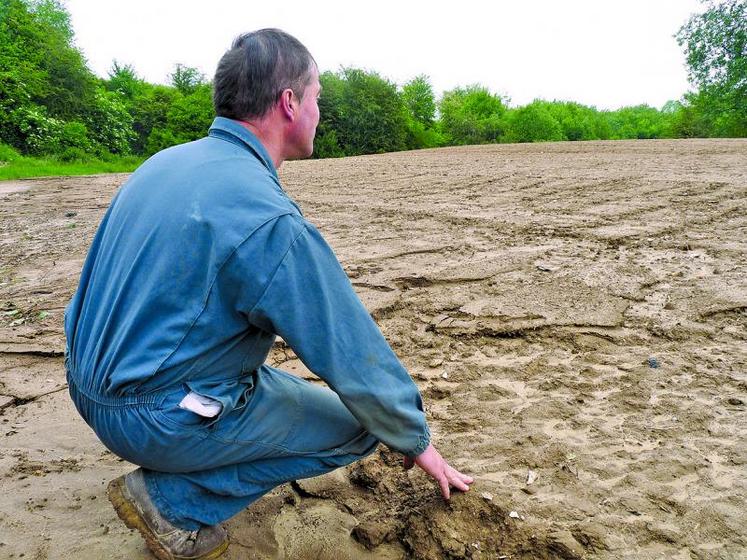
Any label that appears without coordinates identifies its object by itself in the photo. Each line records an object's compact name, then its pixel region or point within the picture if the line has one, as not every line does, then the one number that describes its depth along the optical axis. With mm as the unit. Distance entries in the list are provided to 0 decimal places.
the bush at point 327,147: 25922
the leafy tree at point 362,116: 27484
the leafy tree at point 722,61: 25016
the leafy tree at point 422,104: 35312
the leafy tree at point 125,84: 31438
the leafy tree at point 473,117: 33562
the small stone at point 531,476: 1949
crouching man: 1368
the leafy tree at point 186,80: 31766
